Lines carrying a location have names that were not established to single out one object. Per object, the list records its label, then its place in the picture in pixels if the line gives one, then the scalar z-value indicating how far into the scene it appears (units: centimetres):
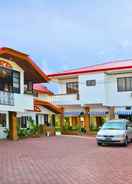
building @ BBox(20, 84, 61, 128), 2802
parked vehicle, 1799
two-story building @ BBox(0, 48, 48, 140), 2111
